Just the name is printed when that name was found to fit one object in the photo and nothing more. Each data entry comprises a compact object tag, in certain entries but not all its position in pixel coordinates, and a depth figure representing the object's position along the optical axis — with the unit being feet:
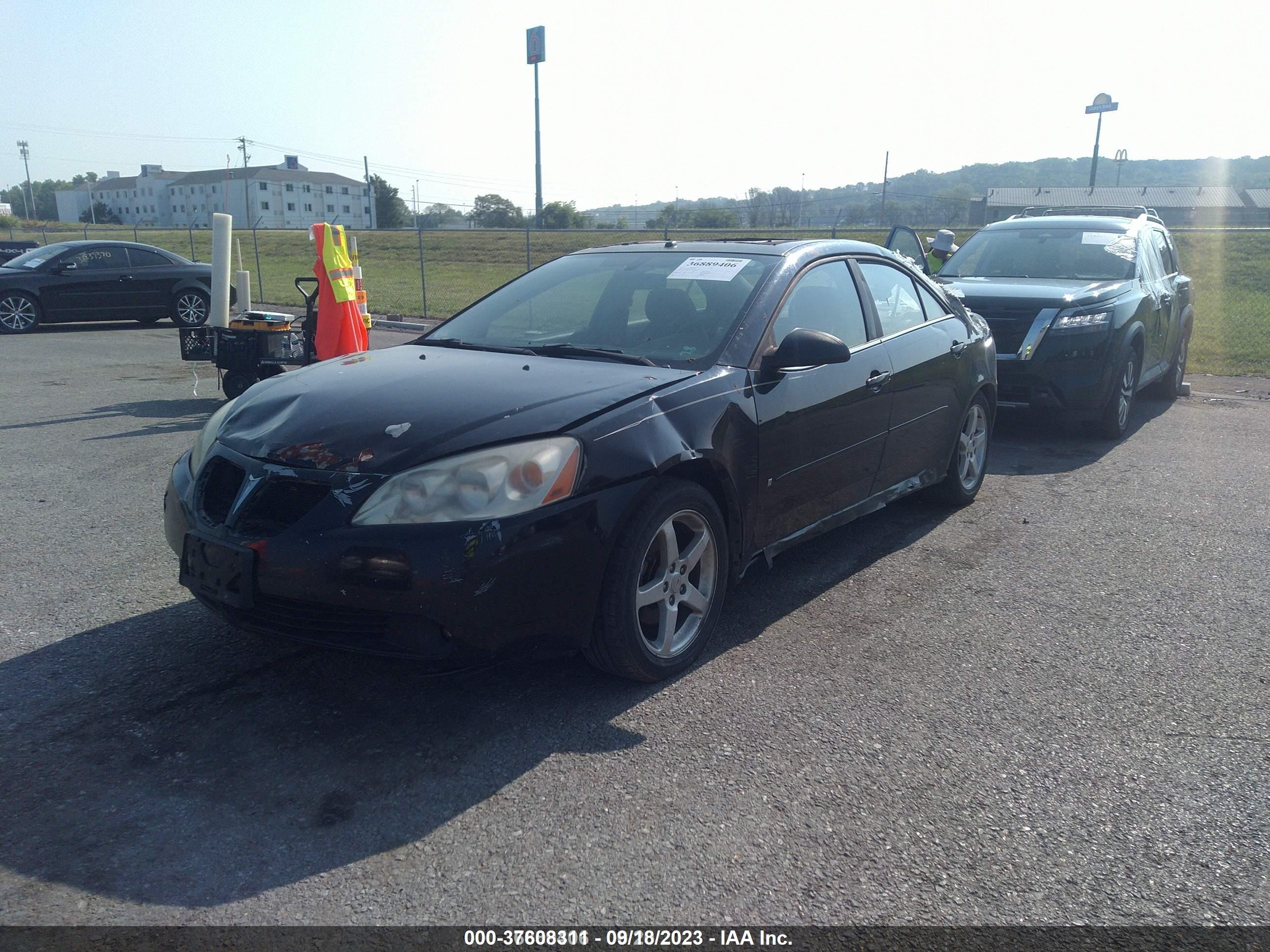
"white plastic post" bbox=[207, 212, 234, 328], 31.40
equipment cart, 28.02
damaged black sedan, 9.89
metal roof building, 185.68
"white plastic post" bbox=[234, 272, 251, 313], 32.32
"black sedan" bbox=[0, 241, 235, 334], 51.85
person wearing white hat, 32.22
